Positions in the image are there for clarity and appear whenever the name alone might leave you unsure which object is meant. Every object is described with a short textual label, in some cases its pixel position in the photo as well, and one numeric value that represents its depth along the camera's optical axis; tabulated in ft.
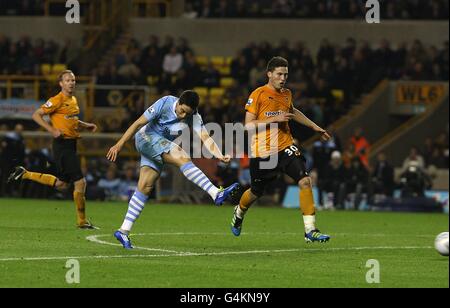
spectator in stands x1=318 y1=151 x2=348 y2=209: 97.81
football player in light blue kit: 50.29
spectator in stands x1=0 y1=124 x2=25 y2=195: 101.09
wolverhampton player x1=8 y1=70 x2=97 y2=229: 63.26
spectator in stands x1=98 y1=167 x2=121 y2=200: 101.50
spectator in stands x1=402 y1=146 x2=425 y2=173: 98.60
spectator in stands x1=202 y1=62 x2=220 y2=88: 116.47
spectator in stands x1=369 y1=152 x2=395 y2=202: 98.17
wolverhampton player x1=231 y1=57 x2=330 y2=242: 53.16
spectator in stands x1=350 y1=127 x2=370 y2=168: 103.71
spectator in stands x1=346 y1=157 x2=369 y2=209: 98.07
